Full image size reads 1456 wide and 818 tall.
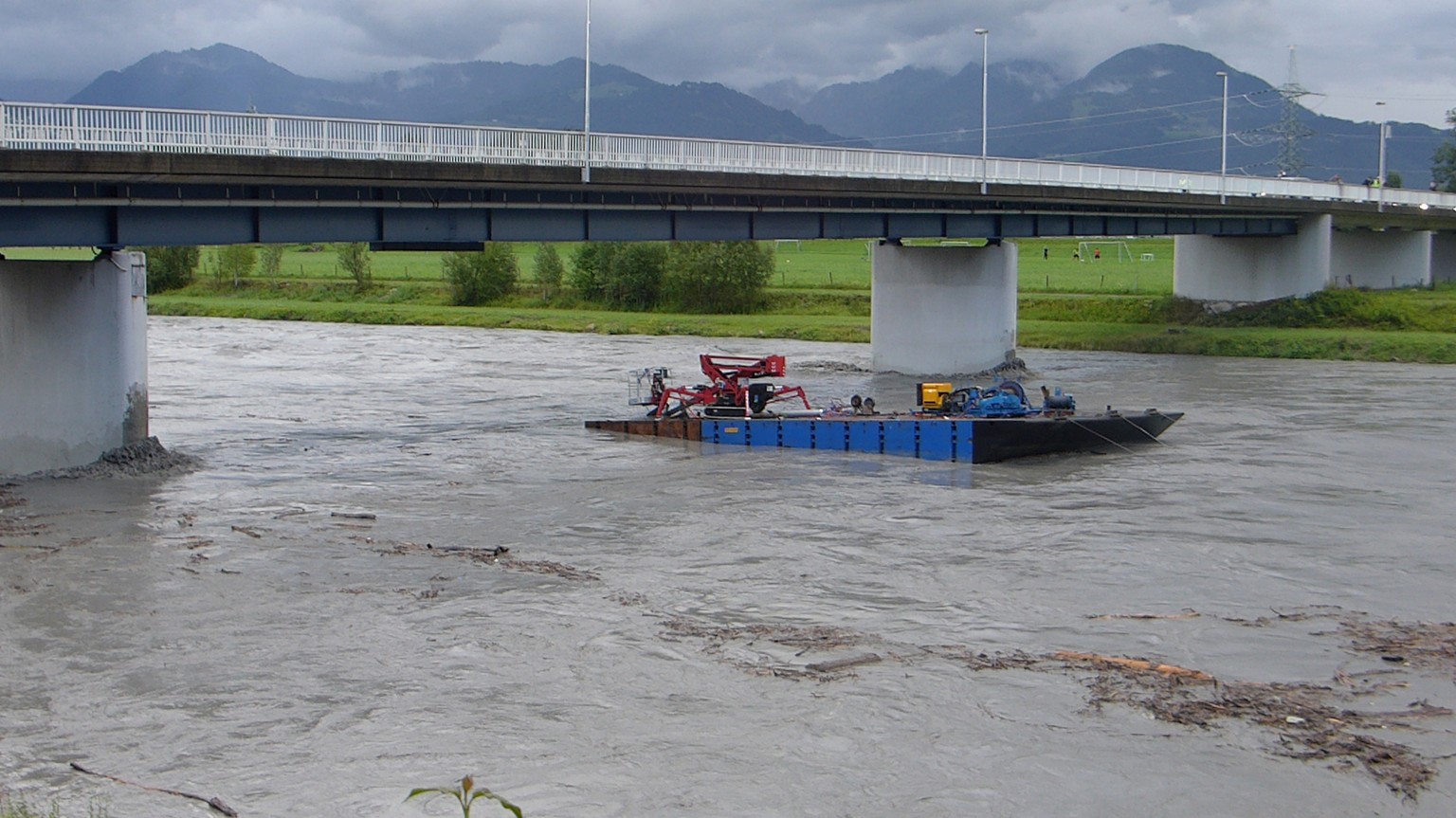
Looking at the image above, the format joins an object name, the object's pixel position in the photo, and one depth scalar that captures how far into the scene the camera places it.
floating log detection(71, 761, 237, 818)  13.66
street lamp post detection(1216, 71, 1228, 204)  62.91
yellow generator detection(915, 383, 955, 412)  36.88
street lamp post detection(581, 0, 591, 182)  37.91
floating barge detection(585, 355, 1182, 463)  35.28
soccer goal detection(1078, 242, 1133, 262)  107.75
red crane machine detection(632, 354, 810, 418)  38.81
